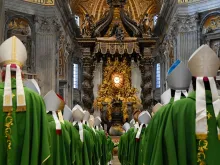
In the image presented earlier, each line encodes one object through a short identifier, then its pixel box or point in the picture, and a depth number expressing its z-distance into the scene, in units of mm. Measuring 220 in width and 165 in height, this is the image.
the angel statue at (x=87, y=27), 21016
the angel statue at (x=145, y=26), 21236
